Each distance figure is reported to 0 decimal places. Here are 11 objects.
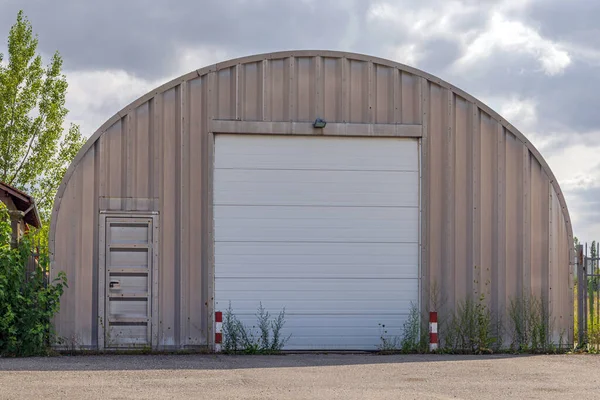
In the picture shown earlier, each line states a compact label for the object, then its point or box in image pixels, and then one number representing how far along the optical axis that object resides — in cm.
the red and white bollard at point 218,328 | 1711
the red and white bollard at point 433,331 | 1742
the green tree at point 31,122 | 3466
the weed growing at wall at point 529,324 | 1822
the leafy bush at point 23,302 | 1642
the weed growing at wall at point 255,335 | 1745
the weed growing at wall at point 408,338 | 1775
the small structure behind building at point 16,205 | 2059
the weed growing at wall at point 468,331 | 1800
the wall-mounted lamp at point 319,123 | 1795
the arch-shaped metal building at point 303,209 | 1752
